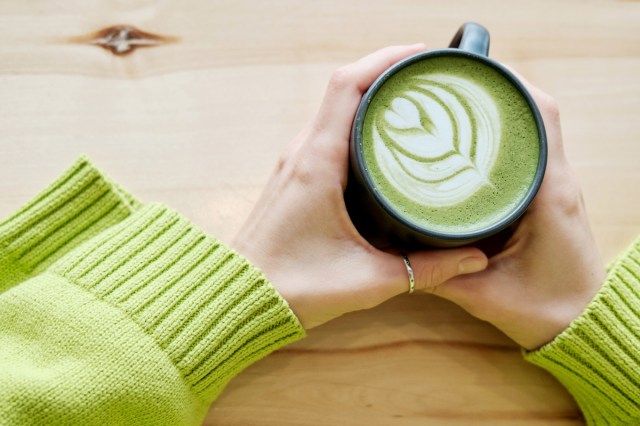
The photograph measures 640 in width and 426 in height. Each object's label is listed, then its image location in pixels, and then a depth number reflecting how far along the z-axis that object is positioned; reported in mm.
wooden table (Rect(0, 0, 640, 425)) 790
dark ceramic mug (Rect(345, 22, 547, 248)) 583
